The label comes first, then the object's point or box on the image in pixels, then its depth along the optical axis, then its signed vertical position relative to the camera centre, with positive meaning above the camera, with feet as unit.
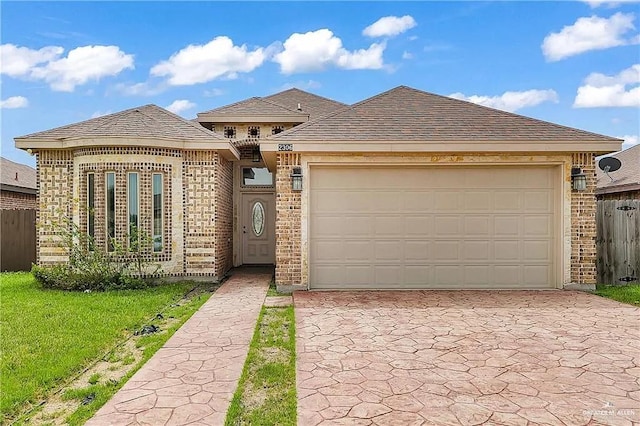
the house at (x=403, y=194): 25.68 +1.23
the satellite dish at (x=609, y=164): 37.06 +4.29
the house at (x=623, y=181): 38.01 +2.95
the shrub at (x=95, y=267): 26.48 -3.48
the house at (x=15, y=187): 45.37 +3.21
